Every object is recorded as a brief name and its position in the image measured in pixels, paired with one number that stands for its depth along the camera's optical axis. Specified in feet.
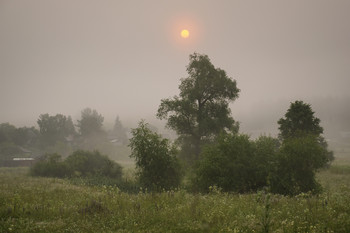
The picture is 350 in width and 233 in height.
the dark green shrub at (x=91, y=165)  128.76
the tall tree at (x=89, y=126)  316.40
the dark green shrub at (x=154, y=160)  72.79
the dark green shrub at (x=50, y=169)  134.92
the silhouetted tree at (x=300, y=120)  110.52
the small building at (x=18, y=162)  233.96
